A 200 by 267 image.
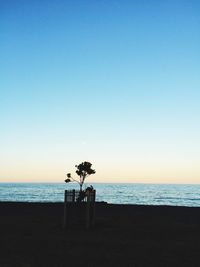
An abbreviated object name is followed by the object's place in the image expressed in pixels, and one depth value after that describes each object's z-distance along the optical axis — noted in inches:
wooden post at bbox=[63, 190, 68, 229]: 532.5
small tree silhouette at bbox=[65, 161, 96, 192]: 617.4
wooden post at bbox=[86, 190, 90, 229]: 527.0
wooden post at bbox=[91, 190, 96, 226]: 545.7
